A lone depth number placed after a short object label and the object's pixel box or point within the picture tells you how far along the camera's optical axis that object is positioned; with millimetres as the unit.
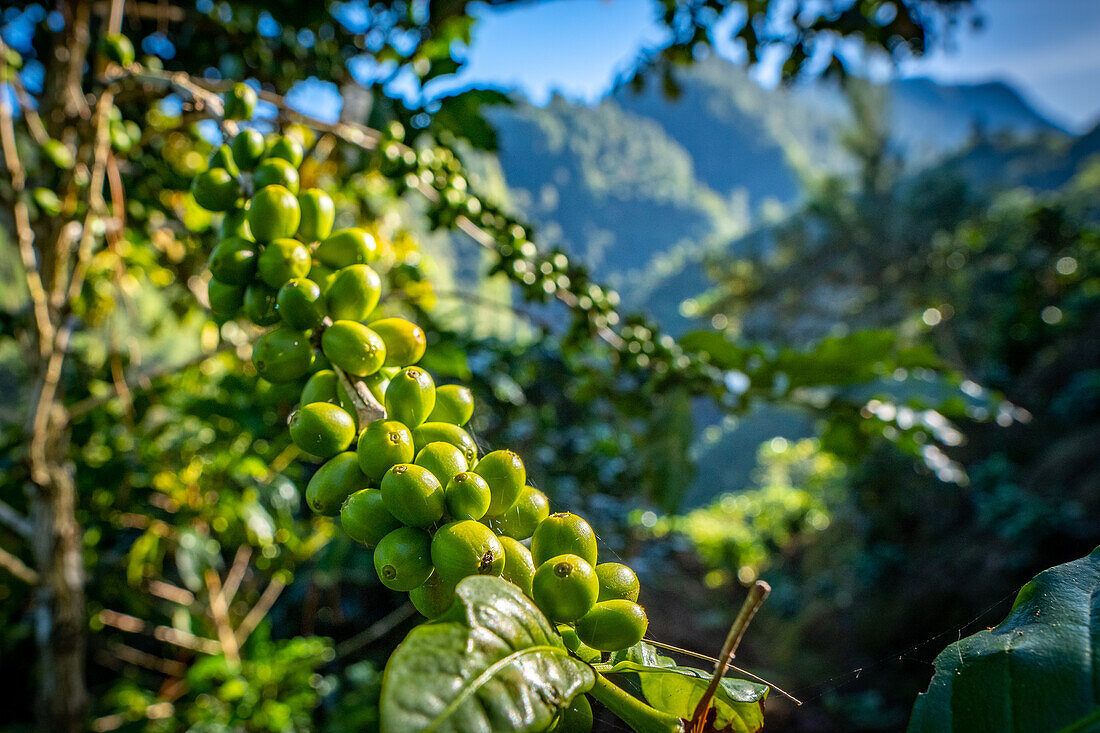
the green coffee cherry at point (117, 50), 356
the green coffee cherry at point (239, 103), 258
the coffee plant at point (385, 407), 146
